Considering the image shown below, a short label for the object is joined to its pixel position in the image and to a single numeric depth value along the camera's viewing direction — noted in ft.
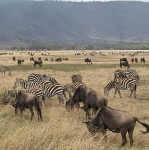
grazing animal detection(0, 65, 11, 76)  124.12
